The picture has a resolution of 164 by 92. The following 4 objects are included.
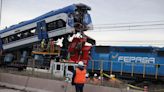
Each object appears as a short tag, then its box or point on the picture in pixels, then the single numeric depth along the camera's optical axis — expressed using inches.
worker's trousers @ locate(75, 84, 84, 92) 403.9
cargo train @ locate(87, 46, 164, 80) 757.5
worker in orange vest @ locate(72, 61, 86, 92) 401.3
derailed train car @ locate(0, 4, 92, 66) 770.1
